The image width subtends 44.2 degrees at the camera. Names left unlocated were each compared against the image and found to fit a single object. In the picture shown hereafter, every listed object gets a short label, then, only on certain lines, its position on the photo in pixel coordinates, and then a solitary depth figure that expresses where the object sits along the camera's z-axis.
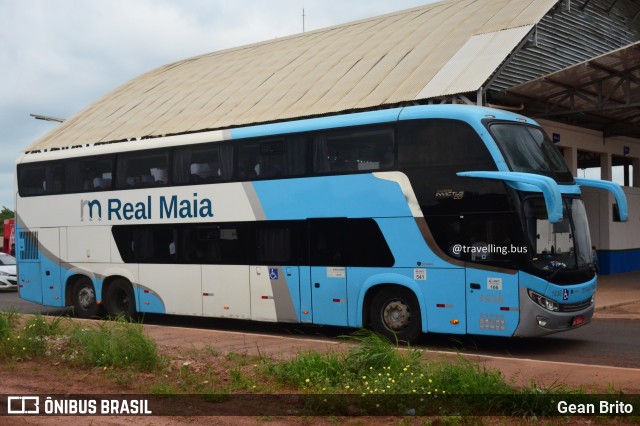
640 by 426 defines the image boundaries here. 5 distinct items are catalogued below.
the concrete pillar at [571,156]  25.84
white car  28.22
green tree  79.69
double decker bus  11.94
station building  20.94
